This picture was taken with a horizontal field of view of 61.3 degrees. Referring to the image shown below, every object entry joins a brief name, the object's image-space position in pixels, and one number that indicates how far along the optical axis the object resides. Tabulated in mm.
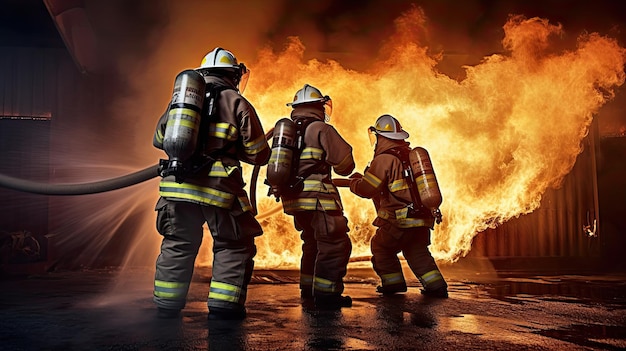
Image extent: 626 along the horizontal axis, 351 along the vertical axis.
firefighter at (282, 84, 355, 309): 4777
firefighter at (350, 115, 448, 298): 5672
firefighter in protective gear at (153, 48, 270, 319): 3861
